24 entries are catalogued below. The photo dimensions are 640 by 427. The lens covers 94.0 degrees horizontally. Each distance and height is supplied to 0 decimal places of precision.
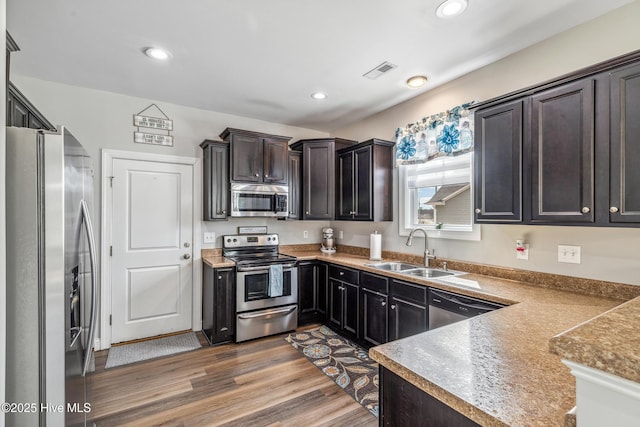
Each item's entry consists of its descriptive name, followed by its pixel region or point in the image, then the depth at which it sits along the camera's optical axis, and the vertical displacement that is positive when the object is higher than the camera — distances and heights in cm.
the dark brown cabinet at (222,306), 322 -102
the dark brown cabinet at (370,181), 351 +38
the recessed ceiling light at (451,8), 186 +131
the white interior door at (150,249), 331 -41
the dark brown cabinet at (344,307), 325 -109
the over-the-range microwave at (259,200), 359 +16
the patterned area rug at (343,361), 238 -143
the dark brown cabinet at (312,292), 376 -101
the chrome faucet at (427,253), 306 -42
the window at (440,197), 287 +16
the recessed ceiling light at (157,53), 242 +133
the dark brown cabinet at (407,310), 246 -85
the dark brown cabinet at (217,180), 356 +39
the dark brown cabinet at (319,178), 403 +47
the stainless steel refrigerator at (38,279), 122 -28
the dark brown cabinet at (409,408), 96 -69
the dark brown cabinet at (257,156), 358 +70
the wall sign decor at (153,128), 341 +101
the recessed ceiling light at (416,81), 290 +130
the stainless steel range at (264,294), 329 -93
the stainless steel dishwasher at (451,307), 204 -69
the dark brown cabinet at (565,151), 157 +38
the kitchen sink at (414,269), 285 -59
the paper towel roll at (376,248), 359 -43
